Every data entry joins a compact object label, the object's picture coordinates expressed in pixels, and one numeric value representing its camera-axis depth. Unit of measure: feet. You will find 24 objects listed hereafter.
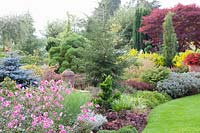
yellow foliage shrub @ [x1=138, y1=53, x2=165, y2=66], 50.08
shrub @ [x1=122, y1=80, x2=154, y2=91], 36.19
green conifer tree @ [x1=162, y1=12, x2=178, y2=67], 49.21
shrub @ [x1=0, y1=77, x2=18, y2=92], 23.80
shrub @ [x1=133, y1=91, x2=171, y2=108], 29.51
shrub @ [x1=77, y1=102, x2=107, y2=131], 16.81
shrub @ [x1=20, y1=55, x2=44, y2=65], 48.11
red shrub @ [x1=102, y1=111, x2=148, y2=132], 22.33
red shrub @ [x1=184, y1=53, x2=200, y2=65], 44.27
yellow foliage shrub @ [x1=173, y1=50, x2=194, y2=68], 47.80
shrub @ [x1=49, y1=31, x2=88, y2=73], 42.96
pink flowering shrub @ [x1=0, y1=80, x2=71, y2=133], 13.75
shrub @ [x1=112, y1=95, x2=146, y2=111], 25.84
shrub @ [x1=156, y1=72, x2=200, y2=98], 35.60
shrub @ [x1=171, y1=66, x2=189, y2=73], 45.62
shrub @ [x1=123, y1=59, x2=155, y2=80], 40.54
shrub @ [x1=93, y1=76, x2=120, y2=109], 24.95
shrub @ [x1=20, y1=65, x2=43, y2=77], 39.17
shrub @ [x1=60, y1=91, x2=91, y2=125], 19.04
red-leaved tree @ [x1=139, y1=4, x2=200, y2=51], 58.23
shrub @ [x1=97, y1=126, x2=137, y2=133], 19.04
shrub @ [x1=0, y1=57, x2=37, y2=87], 30.01
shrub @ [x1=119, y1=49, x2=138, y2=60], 36.71
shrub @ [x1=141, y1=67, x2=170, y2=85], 37.91
